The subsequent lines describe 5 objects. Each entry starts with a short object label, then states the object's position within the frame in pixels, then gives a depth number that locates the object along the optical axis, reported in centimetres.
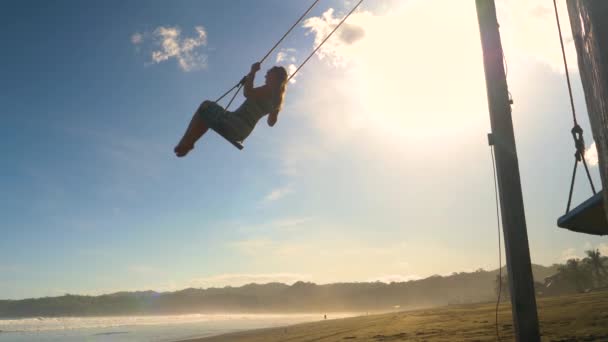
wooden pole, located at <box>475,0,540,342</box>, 396
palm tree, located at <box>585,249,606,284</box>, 5334
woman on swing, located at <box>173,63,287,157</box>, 656
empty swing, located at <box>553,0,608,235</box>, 278
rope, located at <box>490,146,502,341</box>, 478
